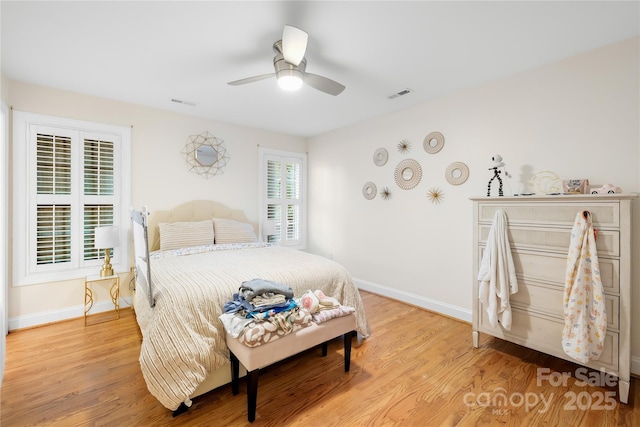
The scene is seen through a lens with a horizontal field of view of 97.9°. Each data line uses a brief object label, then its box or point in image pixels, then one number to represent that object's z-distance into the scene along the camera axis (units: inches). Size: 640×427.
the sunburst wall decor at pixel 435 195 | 127.1
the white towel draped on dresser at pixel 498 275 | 87.4
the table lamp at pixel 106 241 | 116.1
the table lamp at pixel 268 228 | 167.9
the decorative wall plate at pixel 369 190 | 156.5
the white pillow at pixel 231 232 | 143.6
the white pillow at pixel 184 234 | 129.7
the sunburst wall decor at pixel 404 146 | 139.0
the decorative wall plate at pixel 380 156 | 149.8
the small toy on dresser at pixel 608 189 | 76.4
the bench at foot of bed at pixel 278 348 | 64.6
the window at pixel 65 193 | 110.8
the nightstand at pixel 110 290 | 116.9
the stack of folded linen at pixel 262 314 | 65.8
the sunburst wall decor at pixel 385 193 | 149.1
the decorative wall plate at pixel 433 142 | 126.2
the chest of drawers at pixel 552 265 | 71.3
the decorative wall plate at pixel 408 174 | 135.4
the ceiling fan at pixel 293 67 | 69.7
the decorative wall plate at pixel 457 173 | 118.6
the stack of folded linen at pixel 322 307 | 77.2
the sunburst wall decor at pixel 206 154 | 150.5
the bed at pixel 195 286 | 66.3
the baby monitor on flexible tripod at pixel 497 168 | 100.6
